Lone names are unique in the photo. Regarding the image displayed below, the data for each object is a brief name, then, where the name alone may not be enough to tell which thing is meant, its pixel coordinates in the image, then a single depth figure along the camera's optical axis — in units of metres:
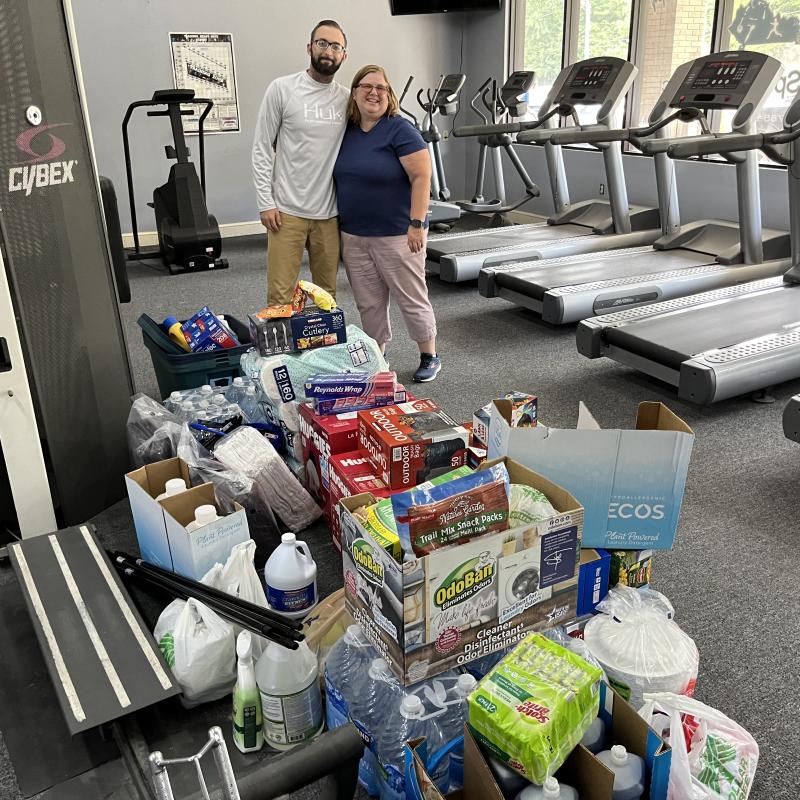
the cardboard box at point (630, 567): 2.05
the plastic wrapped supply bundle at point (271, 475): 2.68
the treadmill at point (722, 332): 3.50
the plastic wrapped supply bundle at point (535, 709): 1.30
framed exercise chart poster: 7.15
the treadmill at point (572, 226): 5.74
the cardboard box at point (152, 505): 2.32
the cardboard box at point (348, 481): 2.39
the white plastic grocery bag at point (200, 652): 1.93
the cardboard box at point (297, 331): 3.22
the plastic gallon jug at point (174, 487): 2.38
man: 3.56
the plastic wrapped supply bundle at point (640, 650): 1.72
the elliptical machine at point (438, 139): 7.00
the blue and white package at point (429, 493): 1.54
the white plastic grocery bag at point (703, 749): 1.40
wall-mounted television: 7.77
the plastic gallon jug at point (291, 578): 2.15
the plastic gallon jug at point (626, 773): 1.36
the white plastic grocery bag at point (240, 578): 2.12
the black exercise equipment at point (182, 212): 6.22
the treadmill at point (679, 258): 4.69
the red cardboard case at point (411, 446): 2.36
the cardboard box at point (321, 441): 2.60
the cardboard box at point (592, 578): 1.97
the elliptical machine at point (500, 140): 6.74
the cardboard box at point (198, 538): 2.19
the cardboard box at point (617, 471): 1.95
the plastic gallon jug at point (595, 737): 1.46
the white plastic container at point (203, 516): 2.25
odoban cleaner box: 1.54
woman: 3.51
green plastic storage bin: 3.32
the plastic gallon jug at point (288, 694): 1.74
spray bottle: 1.76
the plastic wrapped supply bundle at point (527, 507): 1.77
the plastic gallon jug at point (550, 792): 1.28
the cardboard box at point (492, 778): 1.30
